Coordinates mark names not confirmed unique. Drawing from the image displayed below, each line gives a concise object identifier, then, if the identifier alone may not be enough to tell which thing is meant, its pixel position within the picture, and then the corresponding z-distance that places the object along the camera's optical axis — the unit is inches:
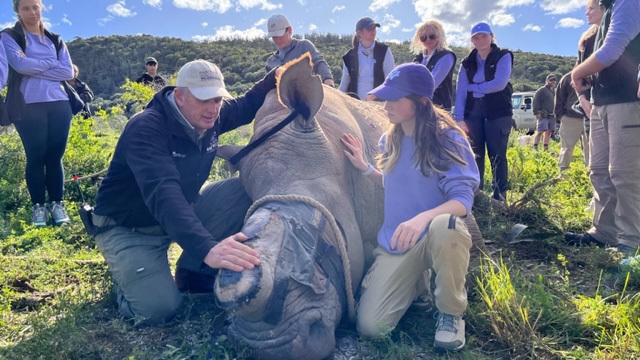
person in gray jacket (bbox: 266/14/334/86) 281.7
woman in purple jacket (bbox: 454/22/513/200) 268.5
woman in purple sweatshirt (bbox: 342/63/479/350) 138.0
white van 1055.0
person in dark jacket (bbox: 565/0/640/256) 191.0
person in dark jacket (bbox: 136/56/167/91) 459.8
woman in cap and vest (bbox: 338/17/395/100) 293.6
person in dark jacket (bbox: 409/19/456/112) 271.0
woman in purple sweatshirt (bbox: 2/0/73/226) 245.1
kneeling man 139.7
